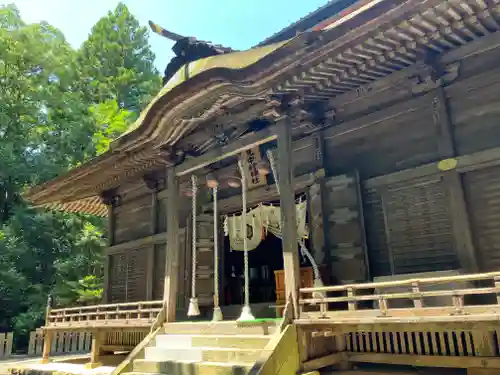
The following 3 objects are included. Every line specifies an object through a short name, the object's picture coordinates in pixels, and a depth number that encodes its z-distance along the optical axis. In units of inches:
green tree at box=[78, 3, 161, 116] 1070.4
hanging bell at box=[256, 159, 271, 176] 361.8
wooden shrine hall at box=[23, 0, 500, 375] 235.5
